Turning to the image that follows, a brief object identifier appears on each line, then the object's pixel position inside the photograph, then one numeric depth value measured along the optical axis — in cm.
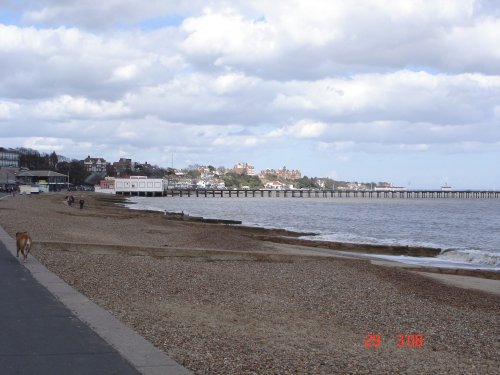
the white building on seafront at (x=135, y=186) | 15812
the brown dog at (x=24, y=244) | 1364
